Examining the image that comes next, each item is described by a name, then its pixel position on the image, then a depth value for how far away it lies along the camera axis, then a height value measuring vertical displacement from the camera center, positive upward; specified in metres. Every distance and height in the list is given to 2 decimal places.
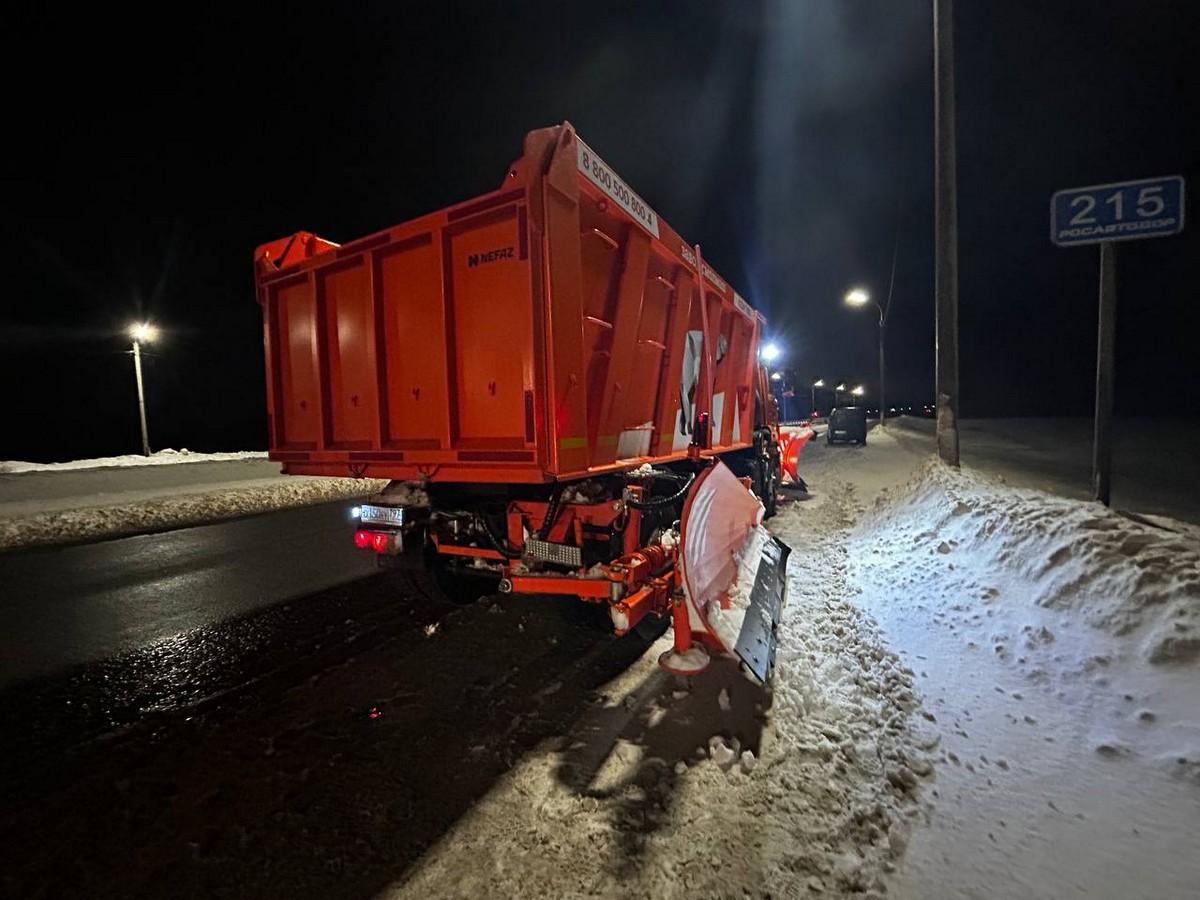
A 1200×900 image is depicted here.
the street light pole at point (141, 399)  22.69 +1.42
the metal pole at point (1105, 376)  5.27 +0.29
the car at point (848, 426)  24.09 -0.57
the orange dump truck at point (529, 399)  3.54 +0.18
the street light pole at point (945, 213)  7.57 +2.75
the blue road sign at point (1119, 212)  4.84 +1.74
